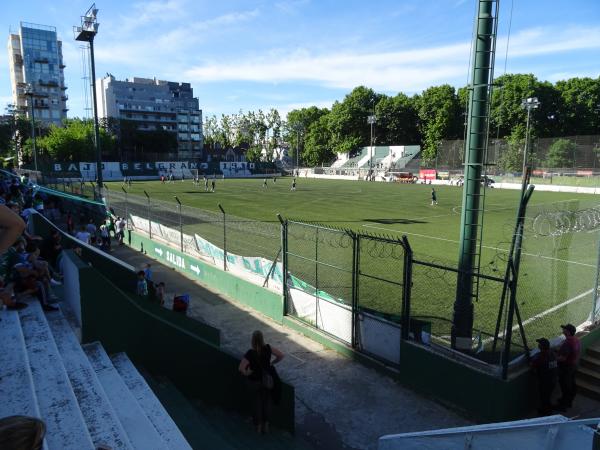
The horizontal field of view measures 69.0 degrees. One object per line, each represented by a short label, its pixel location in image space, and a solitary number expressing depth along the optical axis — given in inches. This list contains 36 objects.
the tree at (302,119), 4522.6
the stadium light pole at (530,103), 1776.6
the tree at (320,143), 4212.6
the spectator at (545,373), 273.8
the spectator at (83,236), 572.0
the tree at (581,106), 2950.3
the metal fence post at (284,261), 432.1
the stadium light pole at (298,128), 4060.5
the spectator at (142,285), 413.4
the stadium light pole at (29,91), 1457.9
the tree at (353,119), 3971.5
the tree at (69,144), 3062.0
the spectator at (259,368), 244.1
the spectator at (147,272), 483.4
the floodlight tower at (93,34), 997.8
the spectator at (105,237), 734.5
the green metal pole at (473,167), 295.7
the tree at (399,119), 3757.4
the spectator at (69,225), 769.6
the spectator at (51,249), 402.6
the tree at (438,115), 3417.3
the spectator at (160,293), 436.8
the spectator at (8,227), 111.2
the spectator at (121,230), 832.3
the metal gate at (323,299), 380.2
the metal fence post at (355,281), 351.3
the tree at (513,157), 2359.7
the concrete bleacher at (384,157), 3516.2
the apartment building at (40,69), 4303.6
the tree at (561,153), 2128.4
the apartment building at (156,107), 4827.8
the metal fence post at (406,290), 310.7
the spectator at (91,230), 692.1
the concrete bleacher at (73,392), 149.2
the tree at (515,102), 2977.4
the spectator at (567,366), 283.4
